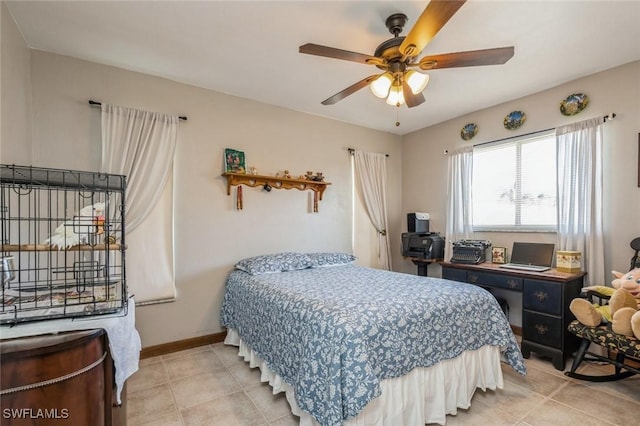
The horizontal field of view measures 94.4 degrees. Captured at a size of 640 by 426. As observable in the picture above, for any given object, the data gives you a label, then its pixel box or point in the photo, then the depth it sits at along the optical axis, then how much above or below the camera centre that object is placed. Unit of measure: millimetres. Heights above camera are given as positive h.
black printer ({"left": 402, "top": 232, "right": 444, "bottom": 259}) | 3939 -463
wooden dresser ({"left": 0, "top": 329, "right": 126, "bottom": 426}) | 844 -517
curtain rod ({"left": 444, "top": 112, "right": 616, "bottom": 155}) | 2709 +859
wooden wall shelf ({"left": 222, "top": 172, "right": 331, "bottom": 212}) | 3251 +335
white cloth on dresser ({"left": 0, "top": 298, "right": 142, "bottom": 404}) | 952 -408
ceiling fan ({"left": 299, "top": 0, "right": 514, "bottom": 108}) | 1471 +933
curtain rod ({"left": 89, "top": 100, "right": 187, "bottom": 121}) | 2590 +944
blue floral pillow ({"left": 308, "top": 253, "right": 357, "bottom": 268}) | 3277 -554
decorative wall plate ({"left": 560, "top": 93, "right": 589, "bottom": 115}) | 2879 +1066
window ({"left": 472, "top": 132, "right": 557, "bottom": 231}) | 3182 +308
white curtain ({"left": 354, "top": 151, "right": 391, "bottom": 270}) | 4297 +307
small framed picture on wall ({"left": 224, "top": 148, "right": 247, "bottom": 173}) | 3225 +548
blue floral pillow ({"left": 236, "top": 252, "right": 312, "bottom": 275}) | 2930 -537
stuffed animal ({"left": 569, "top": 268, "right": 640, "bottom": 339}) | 2017 -703
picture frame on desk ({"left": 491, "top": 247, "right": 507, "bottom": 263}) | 3432 -510
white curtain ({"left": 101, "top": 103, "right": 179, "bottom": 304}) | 2672 +228
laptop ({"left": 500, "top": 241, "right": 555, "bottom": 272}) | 3025 -484
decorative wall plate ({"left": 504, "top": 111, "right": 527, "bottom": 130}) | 3324 +1045
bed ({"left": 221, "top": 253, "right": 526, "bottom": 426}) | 1537 -828
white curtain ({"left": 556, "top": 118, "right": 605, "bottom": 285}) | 2766 +171
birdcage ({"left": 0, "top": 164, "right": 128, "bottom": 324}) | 1095 -153
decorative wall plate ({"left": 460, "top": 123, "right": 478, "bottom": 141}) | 3785 +1041
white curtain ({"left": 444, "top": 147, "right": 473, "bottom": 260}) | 3811 +181
